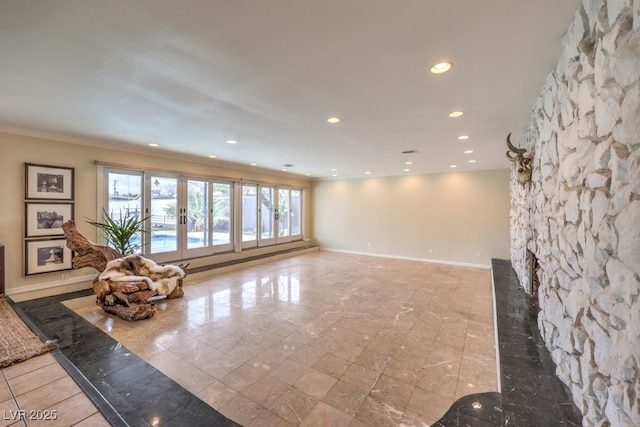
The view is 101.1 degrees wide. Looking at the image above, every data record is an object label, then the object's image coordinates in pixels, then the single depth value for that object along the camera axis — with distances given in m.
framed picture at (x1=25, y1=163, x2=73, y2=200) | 3.83
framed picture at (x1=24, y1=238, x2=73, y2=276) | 3.86
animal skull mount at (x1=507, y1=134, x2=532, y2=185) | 2.97
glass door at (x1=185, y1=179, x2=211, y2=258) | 5.99
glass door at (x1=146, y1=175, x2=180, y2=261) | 5.38
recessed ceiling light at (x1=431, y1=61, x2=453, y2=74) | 1.98
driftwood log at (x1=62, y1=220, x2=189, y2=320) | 3.57
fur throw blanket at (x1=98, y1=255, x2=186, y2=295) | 3.78
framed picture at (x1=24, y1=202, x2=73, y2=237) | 3.86
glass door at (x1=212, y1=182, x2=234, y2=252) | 6.62
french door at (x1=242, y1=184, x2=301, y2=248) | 7.56
